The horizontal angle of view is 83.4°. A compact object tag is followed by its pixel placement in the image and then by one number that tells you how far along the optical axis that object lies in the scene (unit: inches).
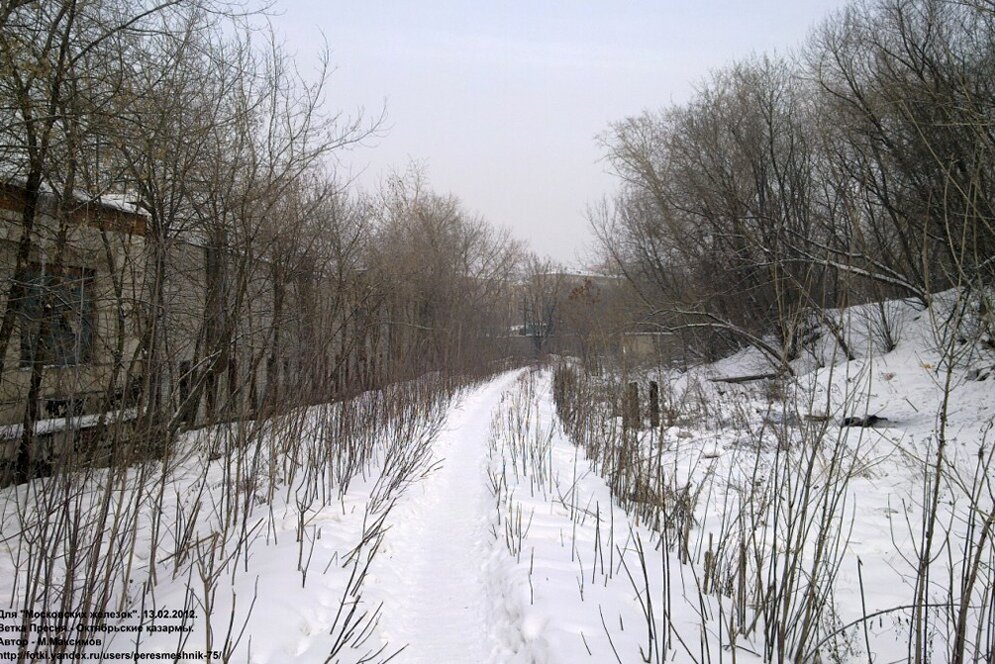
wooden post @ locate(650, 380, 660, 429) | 302.0
